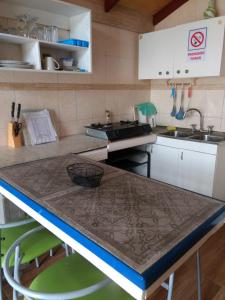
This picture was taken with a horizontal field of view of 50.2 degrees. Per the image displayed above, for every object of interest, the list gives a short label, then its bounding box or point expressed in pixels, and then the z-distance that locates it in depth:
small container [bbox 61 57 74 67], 2.21
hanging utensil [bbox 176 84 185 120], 2.99
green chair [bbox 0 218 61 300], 1.17
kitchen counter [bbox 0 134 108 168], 1.73
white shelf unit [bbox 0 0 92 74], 1.91
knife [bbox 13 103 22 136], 2.03
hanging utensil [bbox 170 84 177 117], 3.02
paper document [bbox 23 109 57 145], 2.16
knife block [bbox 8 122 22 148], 2.03
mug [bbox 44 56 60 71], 2.00
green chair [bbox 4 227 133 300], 0.93
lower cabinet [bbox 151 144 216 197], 2.42
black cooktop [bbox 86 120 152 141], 2.32
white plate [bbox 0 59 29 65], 1.75
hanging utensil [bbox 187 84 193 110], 2.89
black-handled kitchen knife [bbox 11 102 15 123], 2.04
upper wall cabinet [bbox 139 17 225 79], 2.33
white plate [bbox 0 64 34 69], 1.75
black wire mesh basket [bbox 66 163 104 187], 1.23
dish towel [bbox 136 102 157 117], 3.21
